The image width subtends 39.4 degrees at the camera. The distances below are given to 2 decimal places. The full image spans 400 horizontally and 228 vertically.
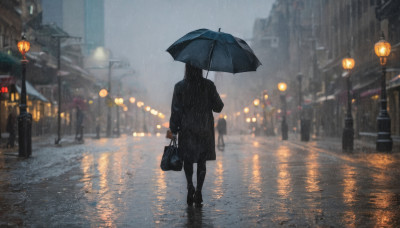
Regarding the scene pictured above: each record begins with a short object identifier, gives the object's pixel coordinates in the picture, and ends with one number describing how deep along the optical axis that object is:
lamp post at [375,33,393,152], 19.33
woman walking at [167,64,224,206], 7.36
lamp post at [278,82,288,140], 37.16
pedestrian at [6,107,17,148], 24.72
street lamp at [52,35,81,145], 29.88
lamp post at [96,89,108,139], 46.20
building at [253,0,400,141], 31.14
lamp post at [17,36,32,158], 17.05
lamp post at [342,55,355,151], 21.30
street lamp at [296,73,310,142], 32.44
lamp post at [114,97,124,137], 51.62
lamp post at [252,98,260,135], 56.56
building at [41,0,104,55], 140.38
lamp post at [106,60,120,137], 49.88
